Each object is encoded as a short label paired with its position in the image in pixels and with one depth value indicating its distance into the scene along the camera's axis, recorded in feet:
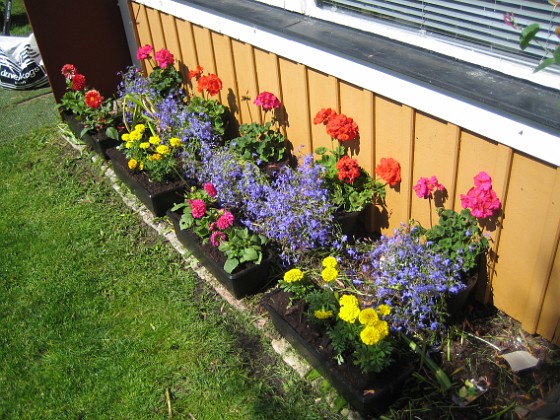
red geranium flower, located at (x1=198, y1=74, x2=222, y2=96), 13.19
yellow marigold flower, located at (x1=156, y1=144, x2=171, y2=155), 12.25
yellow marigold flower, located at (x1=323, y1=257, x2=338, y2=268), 8.87
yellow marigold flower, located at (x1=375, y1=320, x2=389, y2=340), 7.89
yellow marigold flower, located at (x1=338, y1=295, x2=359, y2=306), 8.25
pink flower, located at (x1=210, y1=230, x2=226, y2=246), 10.60
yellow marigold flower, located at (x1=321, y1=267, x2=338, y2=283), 8.71
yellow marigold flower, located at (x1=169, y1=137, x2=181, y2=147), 12.28
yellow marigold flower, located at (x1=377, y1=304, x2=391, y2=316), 8.42
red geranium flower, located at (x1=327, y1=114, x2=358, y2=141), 10.40
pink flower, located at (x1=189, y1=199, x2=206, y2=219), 10.78
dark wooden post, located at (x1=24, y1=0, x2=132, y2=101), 16.11
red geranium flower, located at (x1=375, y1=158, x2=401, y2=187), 10.03
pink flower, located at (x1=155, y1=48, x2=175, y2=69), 15.03
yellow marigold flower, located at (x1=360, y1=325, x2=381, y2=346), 7.80
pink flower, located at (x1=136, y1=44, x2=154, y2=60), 15.64
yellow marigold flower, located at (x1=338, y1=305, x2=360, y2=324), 8.15
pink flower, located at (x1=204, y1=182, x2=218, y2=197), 11.00
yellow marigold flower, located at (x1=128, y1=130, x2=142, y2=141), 13.14
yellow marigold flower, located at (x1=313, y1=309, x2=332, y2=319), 8.64
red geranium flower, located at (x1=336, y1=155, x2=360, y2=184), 10.53
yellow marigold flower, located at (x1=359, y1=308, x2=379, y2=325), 7.96
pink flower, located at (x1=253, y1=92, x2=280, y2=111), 11.88
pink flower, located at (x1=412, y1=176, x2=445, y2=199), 9.22
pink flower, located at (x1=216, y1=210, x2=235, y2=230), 10.32
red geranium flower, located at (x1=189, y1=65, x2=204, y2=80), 13.89
